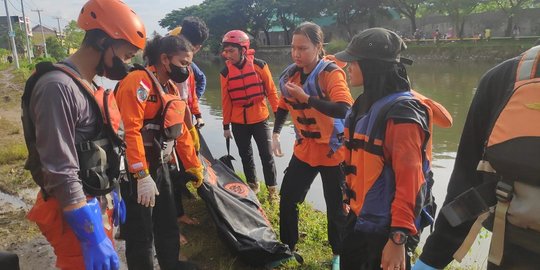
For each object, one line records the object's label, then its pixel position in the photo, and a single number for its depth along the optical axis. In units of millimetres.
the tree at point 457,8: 28531
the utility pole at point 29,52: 33031
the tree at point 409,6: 33397
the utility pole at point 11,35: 24281
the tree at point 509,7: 28358
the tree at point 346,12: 37469
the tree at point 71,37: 53656
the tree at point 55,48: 46575
